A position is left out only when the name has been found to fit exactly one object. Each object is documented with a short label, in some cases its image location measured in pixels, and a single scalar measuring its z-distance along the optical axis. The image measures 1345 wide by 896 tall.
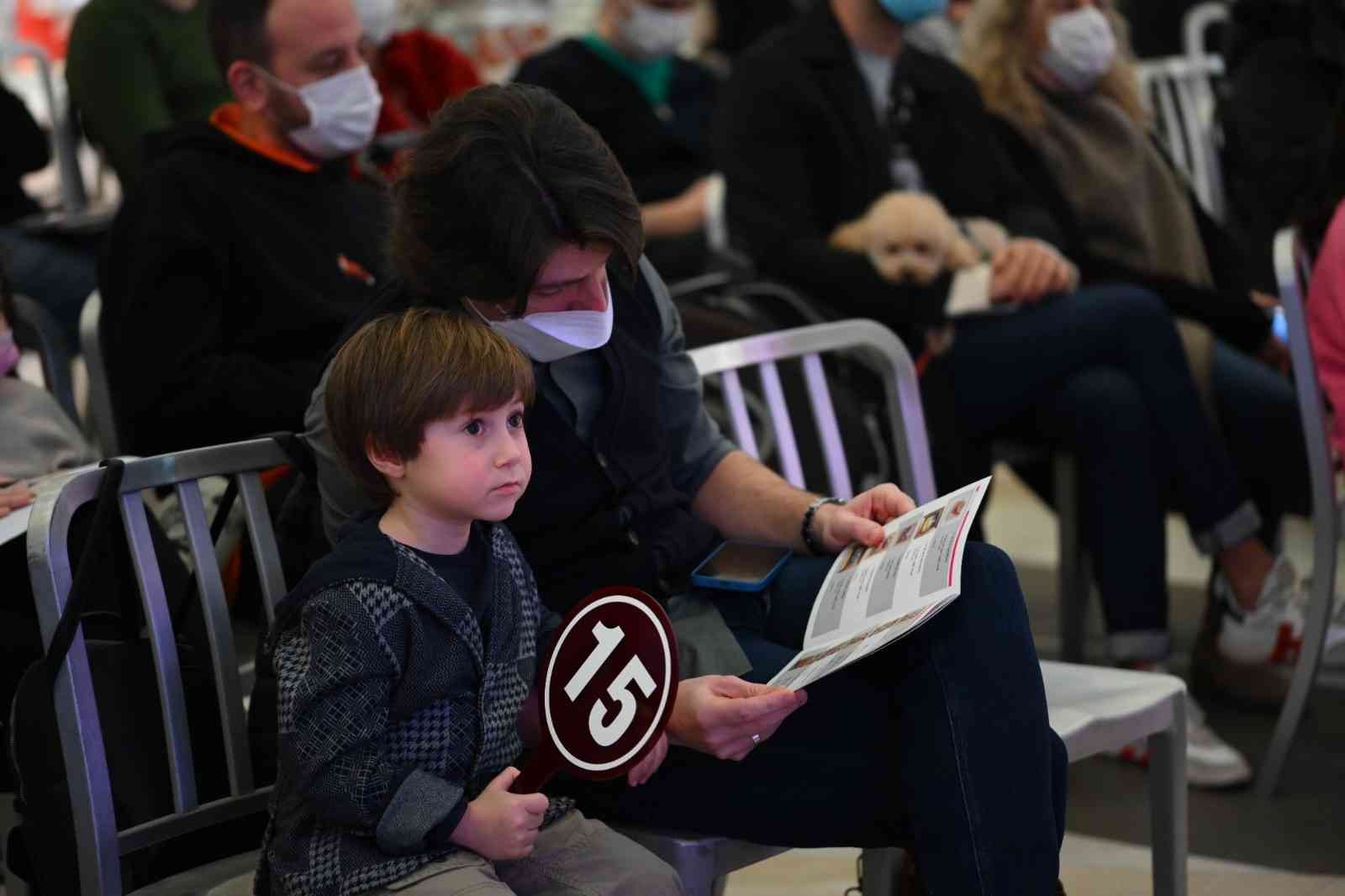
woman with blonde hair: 6.98
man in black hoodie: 4.87
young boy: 3.05
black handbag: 3.30
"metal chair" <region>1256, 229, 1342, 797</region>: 5.33
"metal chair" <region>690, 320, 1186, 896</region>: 4.05
